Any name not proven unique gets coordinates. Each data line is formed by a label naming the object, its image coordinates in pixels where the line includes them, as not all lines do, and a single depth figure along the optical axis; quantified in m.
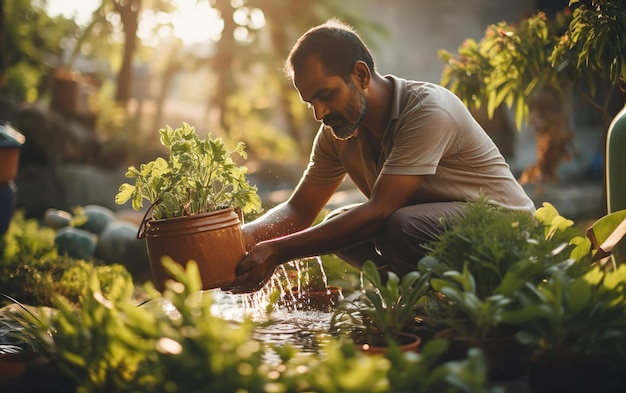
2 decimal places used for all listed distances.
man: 3.36
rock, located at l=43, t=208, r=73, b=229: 7.16
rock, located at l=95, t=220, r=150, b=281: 6.77
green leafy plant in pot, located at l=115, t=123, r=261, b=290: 3.04
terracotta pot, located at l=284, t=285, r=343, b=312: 4.10
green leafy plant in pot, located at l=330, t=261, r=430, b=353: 2.55
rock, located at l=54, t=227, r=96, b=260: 6.14
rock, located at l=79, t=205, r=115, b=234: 6.95
